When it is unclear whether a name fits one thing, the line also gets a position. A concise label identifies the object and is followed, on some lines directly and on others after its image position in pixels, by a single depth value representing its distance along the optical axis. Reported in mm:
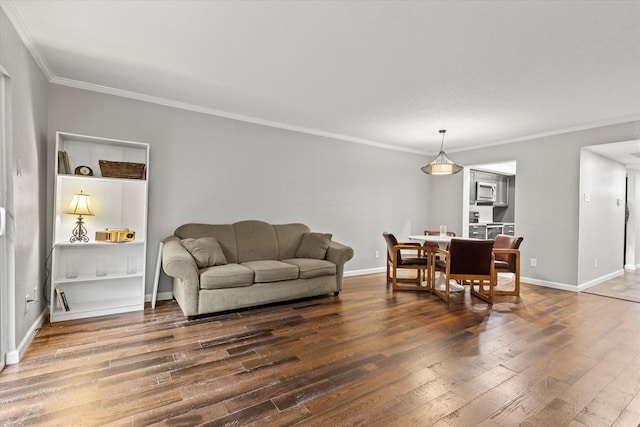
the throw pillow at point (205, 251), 3432
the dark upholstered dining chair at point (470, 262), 3963
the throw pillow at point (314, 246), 4359
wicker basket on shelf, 3320
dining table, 4539
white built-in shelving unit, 3186
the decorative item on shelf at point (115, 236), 3277
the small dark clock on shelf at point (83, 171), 3266
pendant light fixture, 4564
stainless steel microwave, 7008
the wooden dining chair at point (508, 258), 4391
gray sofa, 3230
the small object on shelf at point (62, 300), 3070
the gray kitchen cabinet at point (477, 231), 6785
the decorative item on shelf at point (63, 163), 3100
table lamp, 3171
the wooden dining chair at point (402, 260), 4539
